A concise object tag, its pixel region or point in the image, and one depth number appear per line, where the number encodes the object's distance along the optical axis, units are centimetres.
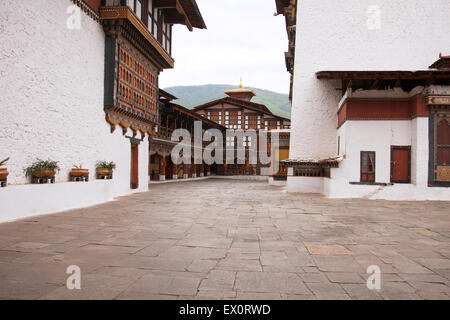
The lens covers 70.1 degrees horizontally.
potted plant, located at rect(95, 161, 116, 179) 1061
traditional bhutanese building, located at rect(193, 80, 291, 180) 3456
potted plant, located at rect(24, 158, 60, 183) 746
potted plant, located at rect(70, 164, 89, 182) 919
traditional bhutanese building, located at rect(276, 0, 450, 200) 1086
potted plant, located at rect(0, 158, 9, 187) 614
